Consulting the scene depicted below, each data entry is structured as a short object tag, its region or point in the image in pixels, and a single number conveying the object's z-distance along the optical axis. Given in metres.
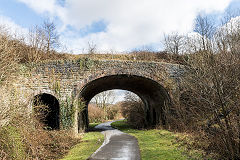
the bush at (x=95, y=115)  31.47
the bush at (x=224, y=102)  4.77
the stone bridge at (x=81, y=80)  12.62
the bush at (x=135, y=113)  18.70
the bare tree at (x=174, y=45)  20.31
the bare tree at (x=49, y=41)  17.35
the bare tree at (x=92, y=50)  16.73
